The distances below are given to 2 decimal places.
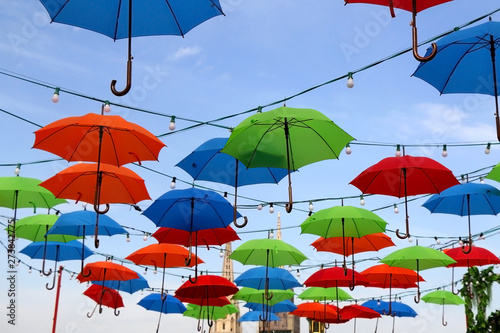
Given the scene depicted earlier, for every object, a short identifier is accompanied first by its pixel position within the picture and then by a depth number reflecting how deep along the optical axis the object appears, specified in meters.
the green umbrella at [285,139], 6.80
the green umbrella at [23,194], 10.00
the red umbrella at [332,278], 12.41
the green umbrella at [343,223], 9.95
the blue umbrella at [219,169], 9.29
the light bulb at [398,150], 9.72
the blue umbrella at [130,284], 15.80
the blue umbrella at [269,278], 13.44
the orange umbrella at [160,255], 11.77
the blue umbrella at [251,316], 19.40
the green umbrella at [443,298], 16.86
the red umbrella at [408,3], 4.59
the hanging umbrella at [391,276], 12.70
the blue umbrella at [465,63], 5.74
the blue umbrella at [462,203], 10.18
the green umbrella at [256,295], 15.84
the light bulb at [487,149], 10.06
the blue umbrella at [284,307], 18.36
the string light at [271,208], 12.88
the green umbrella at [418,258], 10.80
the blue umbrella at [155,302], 16.69
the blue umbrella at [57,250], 13.28
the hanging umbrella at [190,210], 9.48
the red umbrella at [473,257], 11.44
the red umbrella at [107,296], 15.21
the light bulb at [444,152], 10.35
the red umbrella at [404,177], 8.53
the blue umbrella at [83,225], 10.73
